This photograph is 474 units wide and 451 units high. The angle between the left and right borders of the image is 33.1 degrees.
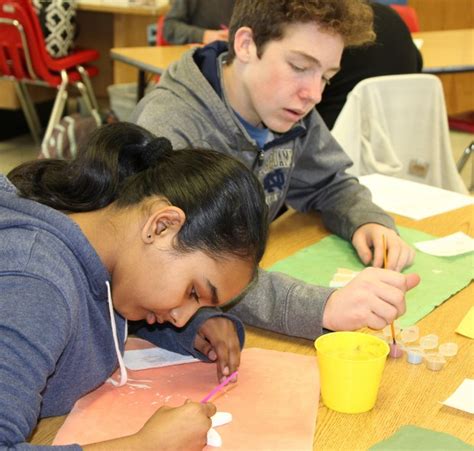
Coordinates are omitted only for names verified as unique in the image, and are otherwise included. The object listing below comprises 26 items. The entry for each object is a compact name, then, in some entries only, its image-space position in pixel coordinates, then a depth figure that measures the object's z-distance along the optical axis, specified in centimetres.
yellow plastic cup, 108
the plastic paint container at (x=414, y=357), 124
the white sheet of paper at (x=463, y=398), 111
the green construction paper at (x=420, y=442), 101
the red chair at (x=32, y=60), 441
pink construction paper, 105
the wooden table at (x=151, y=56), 335
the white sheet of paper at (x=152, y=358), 126
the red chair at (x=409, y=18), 428
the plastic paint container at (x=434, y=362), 122
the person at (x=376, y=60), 290
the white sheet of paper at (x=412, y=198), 199
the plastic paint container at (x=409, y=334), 130
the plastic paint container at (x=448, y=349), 126
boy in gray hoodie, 165
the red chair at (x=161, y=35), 424
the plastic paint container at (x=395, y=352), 126
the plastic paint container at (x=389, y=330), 132
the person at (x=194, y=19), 400
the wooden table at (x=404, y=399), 105
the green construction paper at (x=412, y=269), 146
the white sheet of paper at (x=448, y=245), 170
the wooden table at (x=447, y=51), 335
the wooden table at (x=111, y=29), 527
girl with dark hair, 96
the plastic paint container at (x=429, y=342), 128
